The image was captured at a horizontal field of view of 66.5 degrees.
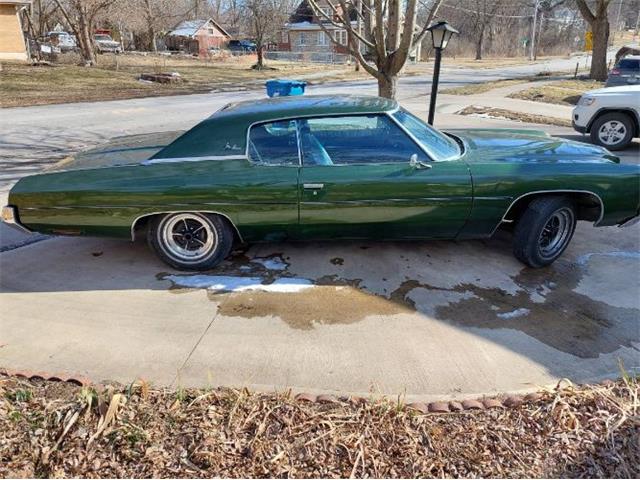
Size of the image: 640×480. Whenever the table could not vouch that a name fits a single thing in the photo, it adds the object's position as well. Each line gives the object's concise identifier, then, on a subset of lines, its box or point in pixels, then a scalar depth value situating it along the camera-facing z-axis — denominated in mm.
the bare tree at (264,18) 35162
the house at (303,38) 57375
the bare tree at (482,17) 56969
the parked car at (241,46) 54344
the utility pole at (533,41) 51678
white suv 8547
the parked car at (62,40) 38034
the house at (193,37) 55000
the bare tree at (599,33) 22828
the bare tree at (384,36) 6426
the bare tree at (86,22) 26750
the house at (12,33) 28734
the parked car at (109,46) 43725
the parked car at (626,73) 14906
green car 3738
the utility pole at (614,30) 65906
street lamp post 6898
